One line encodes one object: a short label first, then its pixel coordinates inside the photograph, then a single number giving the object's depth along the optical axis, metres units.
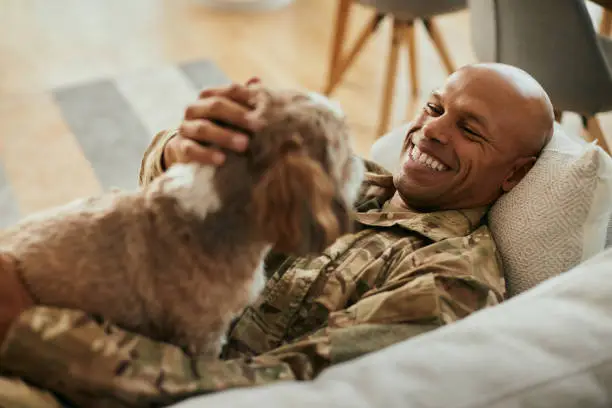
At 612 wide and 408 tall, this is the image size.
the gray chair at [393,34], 2.53
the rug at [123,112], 2.58
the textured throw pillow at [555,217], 1.26
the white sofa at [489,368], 0.84
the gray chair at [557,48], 1.91
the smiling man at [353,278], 0.89
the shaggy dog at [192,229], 0.95
